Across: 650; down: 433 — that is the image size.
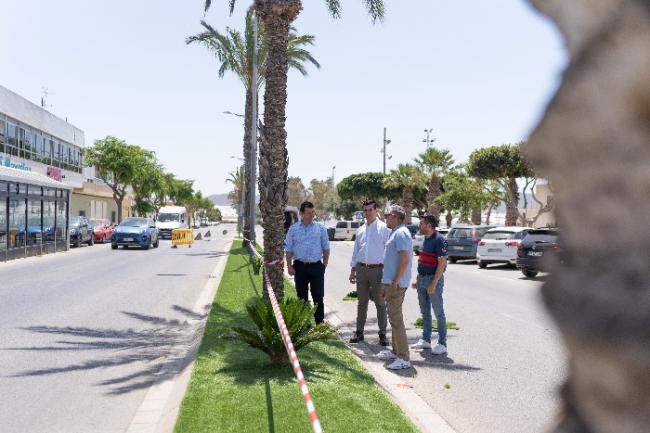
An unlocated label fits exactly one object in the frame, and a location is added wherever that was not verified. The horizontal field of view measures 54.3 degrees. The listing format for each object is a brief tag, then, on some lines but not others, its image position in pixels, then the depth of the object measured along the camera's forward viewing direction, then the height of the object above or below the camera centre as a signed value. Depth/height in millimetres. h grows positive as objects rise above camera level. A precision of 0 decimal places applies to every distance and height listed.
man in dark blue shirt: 8234 -770
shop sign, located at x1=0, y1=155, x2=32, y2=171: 30964 +2586
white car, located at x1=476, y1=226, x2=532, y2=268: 23266 -911
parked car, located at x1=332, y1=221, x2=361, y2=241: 51125 -841
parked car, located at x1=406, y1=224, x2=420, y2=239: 40406 -603
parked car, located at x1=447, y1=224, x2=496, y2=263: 26859 -874
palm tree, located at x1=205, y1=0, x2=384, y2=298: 10844 +1663
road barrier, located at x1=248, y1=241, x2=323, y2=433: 3313 -1028
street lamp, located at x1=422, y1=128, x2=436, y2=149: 64625 +8047
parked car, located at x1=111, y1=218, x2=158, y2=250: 33438 -1002
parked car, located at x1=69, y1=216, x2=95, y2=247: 34656 -928
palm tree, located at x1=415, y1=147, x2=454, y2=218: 53062 +4613
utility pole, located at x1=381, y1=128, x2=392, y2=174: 63000 +7486
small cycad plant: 7219 -1315
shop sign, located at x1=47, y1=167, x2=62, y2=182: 45641 +3040
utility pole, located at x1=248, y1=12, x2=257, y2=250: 26312 +2869
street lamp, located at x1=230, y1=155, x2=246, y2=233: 49869 +233
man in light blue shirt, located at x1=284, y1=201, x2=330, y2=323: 9391 -526
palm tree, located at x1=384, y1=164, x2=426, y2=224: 57688 +3762
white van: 47438 -313
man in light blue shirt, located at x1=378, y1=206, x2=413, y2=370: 7305 -735
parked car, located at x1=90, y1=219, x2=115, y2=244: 40625 -977
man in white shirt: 8773 -609
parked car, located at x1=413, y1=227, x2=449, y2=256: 31844 -945
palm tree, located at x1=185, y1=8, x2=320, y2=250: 30016 +7996
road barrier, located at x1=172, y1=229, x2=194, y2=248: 38844 -1313
